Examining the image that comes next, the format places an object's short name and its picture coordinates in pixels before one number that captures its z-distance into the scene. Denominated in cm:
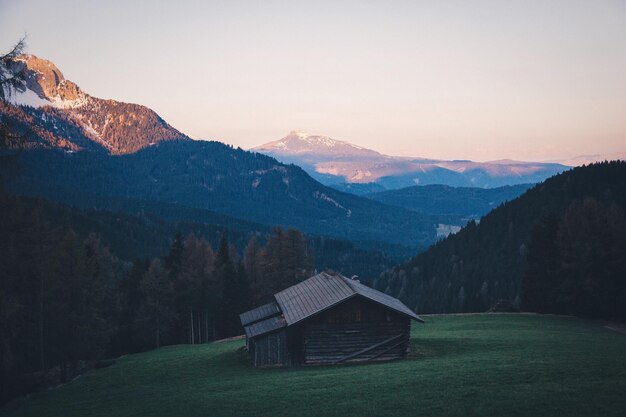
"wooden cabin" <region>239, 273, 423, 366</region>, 3953
